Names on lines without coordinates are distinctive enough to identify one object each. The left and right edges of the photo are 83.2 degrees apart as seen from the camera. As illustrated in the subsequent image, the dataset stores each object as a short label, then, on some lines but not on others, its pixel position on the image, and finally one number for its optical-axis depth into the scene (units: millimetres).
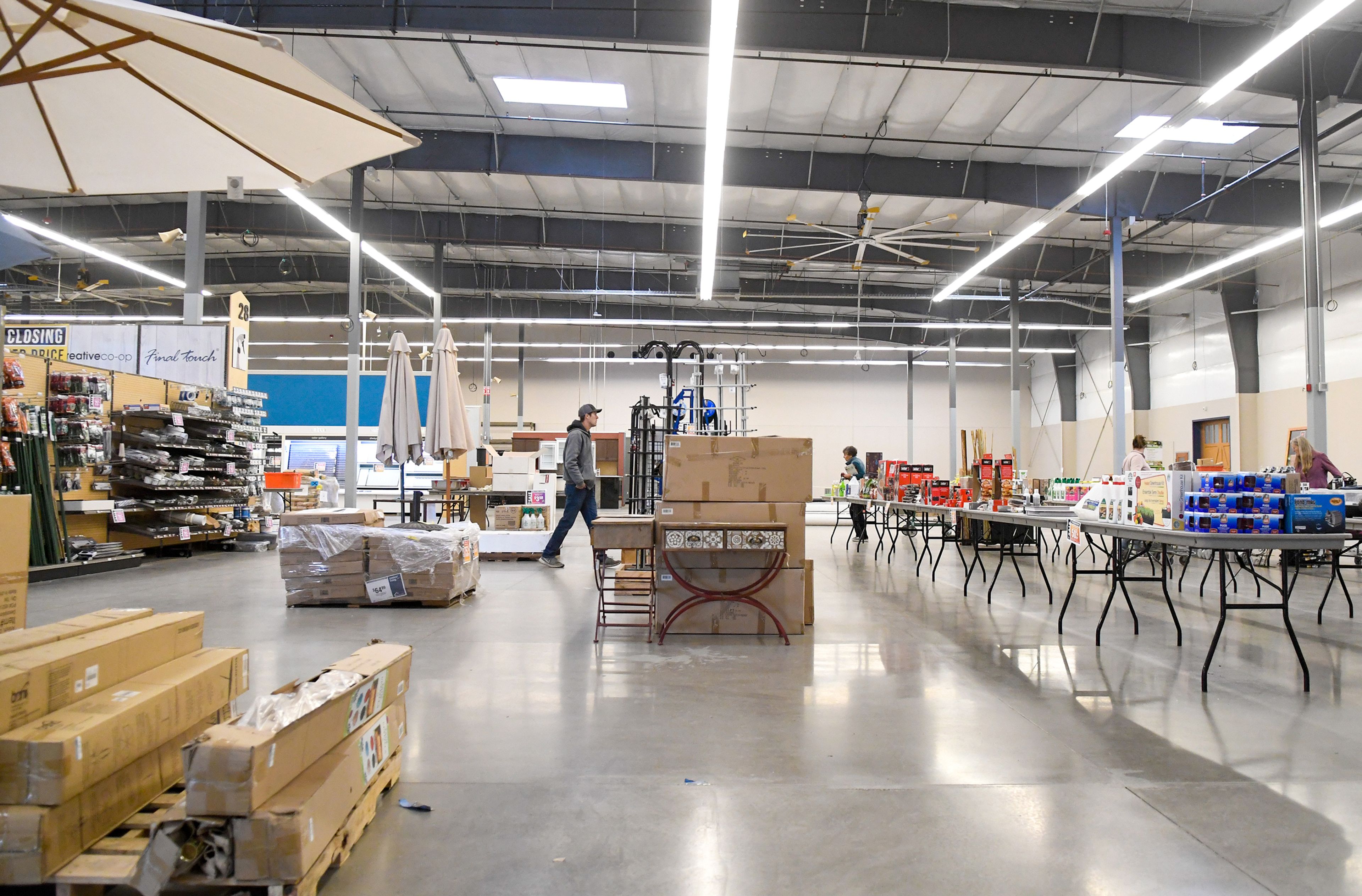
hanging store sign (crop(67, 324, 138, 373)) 10602
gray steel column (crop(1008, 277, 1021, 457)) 15438
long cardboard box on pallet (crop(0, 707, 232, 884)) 1622
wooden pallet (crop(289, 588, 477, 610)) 5816
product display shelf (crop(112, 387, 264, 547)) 8703
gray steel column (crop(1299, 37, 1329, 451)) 7973
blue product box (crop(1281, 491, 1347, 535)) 3660
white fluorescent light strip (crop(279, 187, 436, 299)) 9016
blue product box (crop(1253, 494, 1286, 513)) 3682
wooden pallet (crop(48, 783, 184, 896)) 1635
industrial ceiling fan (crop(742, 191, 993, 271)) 9875
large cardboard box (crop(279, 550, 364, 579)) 5730
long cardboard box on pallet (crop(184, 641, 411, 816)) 1596
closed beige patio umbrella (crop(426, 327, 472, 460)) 7191
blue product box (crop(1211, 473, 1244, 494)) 3760
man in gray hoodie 7242
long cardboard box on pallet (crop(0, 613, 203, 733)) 1752
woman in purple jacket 7605
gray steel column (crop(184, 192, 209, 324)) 9750
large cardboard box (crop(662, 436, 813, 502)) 4840
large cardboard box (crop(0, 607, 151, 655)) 2023
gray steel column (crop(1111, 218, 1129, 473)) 11547
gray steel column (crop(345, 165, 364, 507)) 10336
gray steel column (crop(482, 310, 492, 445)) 16188
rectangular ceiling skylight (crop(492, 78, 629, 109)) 9039
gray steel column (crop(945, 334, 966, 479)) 19203
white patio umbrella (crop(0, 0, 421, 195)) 2352
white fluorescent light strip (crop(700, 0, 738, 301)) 5191
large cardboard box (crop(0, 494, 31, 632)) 2883
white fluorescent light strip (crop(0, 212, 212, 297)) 8820
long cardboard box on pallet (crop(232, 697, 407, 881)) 1620
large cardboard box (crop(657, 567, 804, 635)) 4871
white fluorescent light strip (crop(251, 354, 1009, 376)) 22002
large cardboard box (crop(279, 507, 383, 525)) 5719
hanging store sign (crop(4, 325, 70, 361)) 10398
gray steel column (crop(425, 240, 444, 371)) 13422
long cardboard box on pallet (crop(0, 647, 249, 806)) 1650
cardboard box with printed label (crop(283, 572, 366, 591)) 5738
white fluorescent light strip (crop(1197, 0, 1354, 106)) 5223
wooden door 16109
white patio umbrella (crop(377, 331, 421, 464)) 6988
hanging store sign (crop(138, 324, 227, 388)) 10523
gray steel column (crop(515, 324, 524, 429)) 21328
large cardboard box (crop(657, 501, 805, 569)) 4785
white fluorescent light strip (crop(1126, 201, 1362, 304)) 8781
